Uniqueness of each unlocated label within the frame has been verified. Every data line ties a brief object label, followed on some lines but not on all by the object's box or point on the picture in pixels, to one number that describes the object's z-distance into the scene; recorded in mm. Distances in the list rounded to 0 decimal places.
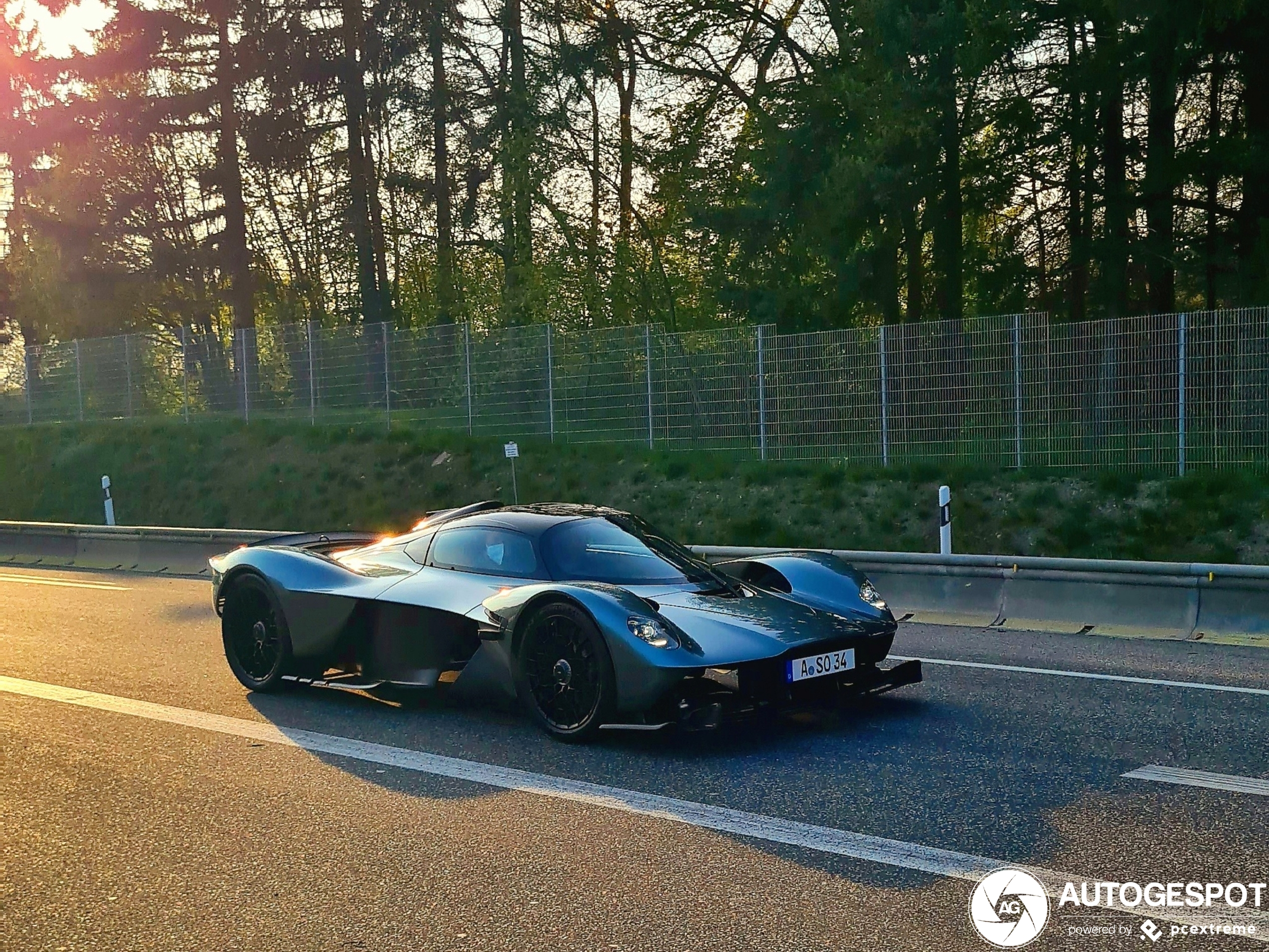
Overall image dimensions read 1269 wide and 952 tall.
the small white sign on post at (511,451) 20469
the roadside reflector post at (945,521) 13859
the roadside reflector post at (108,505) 24141
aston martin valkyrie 6258
